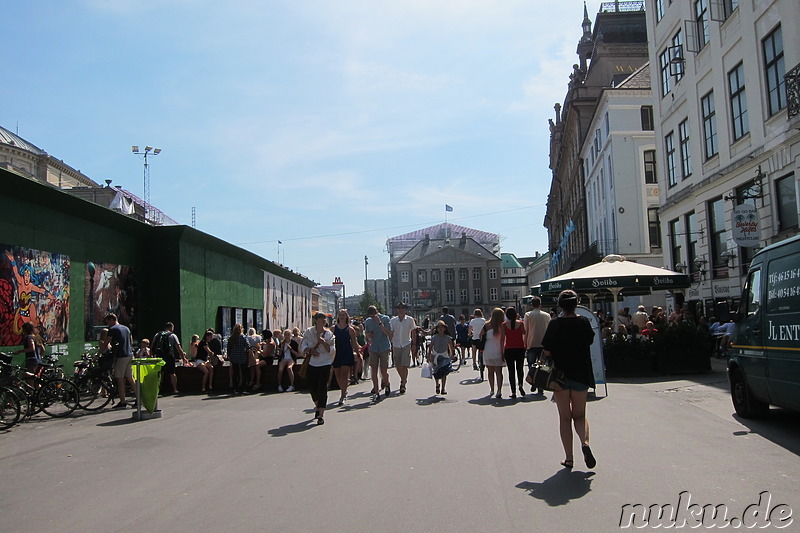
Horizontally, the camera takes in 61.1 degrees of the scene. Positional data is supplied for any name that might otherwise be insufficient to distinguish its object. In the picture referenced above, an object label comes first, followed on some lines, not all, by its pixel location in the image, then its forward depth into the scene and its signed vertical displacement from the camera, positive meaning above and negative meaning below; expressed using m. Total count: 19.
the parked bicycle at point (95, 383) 12.54 -0.97
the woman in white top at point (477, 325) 18.12 -0.17
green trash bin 11.10 -0.82
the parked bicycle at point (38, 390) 10.86 -0.98
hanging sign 17.92 +2.23
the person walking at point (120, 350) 12.45 -0.36
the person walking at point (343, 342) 11.57 -0.33
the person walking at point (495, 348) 12.38 -0.55
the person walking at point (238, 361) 14.96 -0.76
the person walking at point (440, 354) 12.84 -0.66
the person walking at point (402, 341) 13.73 -0.41
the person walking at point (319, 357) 10.14 -0.52
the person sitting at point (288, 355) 15.30 -0.68
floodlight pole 36.44 +9.63
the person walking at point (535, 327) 11.84 -0.18
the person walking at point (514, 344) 12.25 -0.48
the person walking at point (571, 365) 6.47 -0.47
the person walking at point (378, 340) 13.17 -0.36
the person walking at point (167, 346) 15.04 -0.38
